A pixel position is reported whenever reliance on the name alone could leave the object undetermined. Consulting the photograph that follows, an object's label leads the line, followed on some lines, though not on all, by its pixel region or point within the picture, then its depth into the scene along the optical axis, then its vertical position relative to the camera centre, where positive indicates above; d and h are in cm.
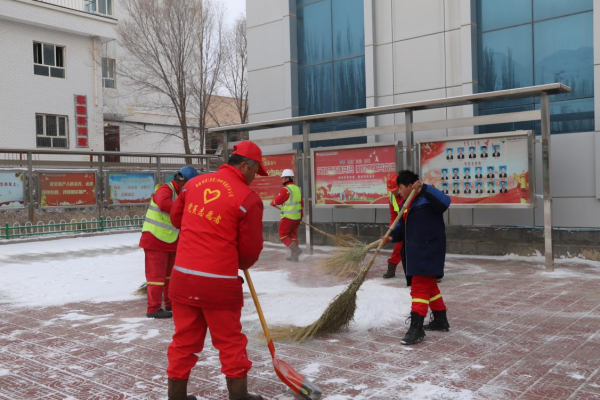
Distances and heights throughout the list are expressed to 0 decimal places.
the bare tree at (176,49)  2333 +572
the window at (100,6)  2775 +890
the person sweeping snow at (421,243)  513 -60
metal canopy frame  890 +95
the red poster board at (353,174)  1095 +11
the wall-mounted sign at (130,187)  1752 -4
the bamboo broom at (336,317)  532 -129
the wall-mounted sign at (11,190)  1479 -1
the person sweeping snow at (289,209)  1072 -53
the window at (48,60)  2511 +573
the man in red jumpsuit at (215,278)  352 -58
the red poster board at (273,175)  1252 +15
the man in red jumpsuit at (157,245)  638 -67
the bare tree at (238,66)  2736 +572
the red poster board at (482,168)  927 +14
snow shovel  375 -132
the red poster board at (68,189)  1579 -3
